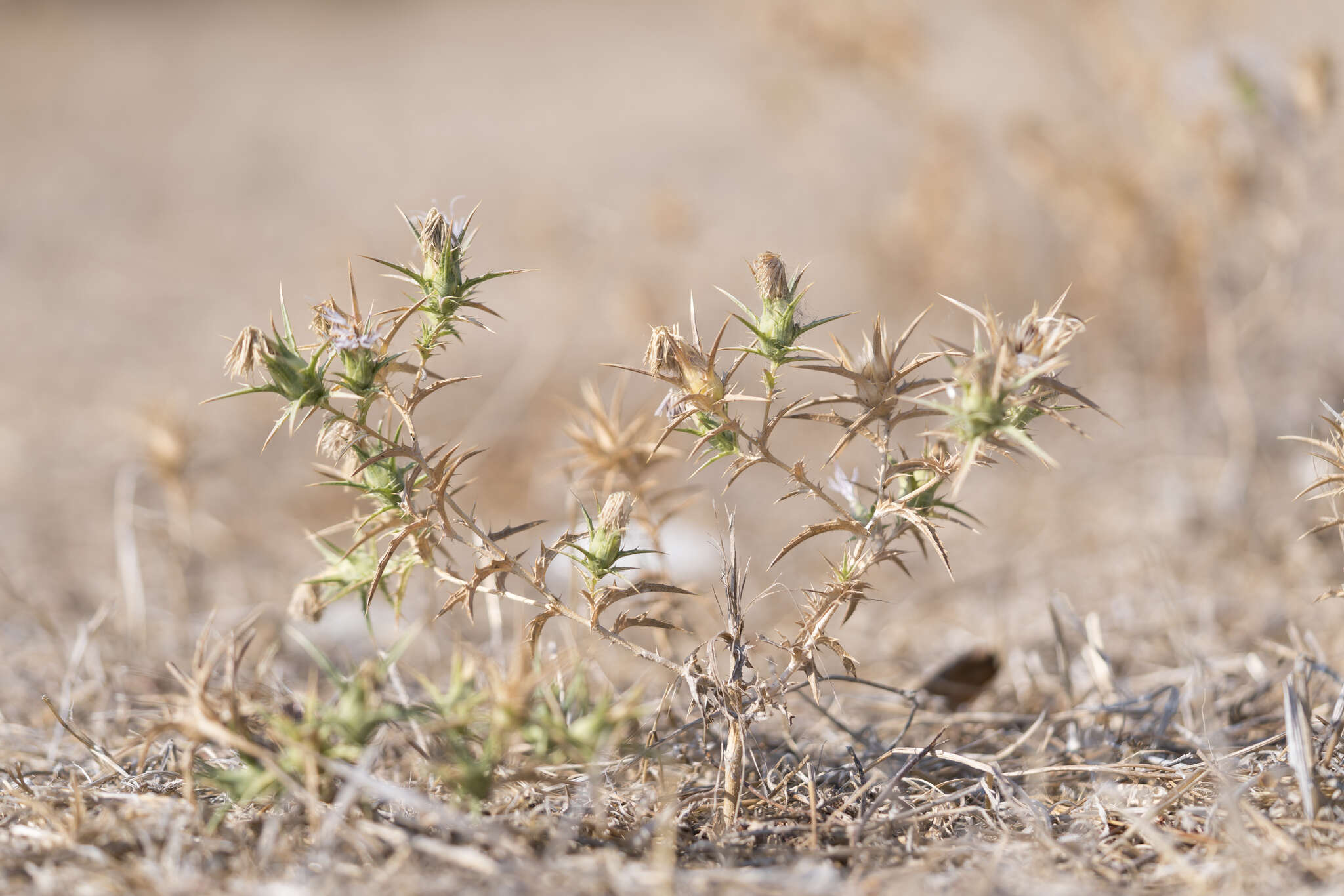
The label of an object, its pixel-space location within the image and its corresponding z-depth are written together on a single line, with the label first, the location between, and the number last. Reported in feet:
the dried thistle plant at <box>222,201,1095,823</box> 3.89
